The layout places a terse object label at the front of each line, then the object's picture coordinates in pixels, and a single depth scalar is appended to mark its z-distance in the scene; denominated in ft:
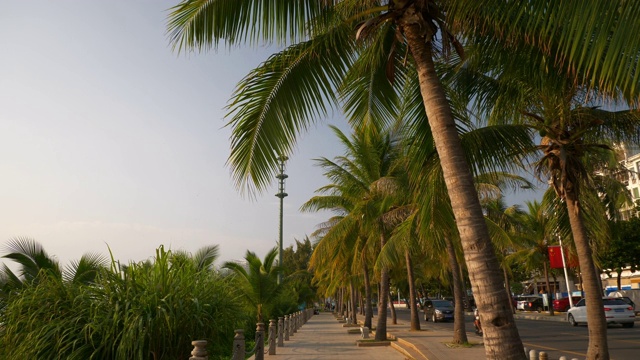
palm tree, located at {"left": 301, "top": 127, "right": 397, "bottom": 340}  65.98
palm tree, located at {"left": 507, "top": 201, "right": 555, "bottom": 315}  130.41
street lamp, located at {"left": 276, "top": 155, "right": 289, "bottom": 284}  149.58
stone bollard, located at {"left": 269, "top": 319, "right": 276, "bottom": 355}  54.19
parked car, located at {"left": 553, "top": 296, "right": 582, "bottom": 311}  136.05
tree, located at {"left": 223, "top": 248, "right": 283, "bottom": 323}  80.89
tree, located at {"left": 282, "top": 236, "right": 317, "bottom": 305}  295.07
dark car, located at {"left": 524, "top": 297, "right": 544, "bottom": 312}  148.66
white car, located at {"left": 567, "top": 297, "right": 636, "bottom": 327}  79.92
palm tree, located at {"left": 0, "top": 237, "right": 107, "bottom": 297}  50.45
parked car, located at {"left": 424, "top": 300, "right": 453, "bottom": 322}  117.08
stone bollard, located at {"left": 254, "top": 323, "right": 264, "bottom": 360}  34.52
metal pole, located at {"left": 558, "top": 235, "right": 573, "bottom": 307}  110.22
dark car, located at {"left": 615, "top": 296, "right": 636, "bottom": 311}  83.18
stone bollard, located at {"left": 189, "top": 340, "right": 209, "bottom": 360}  19.78
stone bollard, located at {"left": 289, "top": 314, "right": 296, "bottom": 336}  81.60
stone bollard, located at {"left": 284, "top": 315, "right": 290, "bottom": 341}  74.69
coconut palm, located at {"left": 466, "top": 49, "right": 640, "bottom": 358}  29.07
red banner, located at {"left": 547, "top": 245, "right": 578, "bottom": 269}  115.65
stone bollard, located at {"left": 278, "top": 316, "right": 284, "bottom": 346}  64.49
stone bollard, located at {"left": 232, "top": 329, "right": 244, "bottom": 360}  25.15
